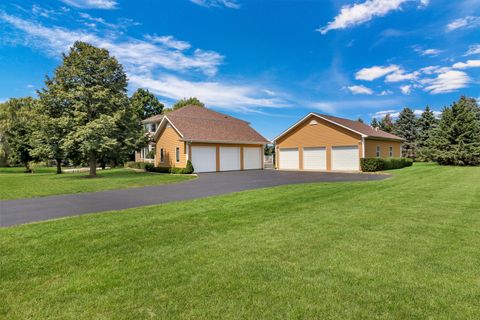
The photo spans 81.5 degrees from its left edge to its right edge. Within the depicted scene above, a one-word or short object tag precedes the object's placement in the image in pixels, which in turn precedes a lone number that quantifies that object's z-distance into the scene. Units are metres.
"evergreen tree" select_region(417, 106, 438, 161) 40.50
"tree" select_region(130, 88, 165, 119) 46.97
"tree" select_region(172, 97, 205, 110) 48.88
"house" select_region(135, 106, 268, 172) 24.89
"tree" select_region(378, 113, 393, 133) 48.69
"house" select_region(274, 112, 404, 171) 23.92
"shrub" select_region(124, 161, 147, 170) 30.15
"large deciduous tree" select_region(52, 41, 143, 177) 20.53
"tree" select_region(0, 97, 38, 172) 30.73
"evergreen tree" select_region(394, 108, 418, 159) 43.25
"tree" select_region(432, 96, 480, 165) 26.20
